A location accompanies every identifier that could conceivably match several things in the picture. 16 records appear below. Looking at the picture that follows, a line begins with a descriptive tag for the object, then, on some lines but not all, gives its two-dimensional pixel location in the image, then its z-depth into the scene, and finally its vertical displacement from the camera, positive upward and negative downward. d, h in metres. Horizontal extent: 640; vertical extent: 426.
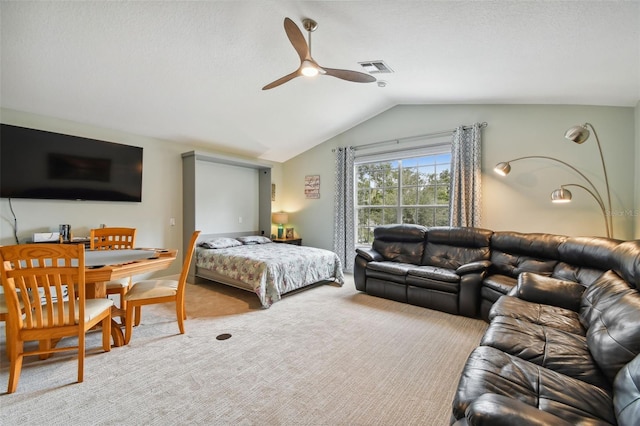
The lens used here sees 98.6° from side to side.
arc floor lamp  2.76 +0.30
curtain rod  4.21 +1.28
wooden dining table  2.10 -0.44
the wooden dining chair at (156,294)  2.51 -0.79
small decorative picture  6.04 +0.55
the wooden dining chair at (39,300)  1.79 -0.60
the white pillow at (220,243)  4.55 -0.54
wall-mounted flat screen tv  3.23 +0.59
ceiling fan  2.21 +1.36
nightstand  5.80 -0.64
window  4.78 +0.40
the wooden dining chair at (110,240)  3.25 -0.33
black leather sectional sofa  1.19 -0.79
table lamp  6.07 -0.16
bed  3.57 -0.80
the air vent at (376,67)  3.36 +1.81
